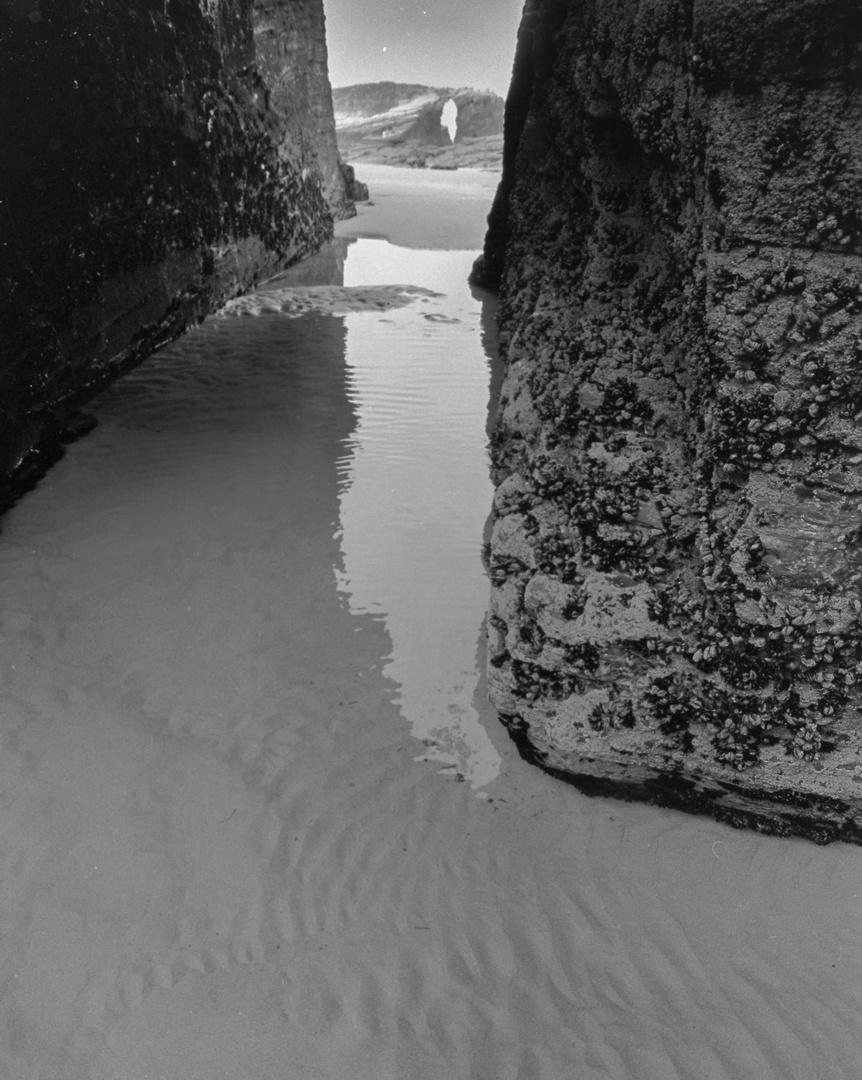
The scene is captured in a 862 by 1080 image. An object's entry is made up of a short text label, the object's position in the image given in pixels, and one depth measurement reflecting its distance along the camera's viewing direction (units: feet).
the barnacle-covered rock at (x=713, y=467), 5.53
